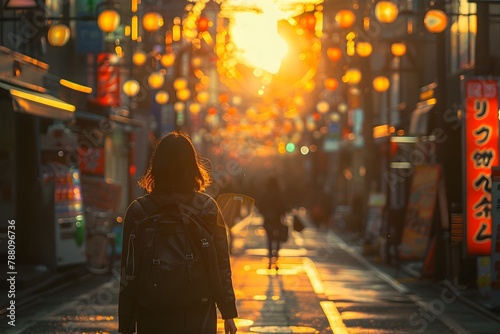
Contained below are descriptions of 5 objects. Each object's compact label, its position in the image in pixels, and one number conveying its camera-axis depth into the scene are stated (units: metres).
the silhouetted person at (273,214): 23.05
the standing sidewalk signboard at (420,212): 20.48
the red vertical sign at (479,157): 16.77
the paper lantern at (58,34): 21.05
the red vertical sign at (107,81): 29.94
